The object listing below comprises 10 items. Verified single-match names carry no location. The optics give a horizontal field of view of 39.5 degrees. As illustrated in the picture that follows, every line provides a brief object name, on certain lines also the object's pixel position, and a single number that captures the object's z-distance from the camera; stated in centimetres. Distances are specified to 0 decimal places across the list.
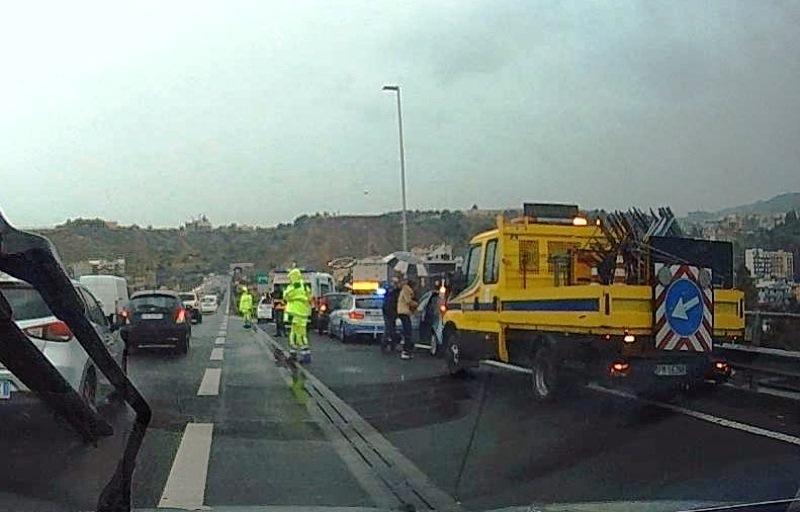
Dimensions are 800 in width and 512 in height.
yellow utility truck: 1202
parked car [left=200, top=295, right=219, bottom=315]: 2363
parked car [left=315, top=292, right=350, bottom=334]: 3095
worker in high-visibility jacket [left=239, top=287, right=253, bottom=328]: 2688
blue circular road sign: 1206
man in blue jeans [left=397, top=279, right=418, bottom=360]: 2169
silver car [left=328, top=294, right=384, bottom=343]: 2700
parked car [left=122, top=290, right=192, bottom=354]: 1806
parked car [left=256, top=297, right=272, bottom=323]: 3406
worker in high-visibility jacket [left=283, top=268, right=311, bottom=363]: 1919
